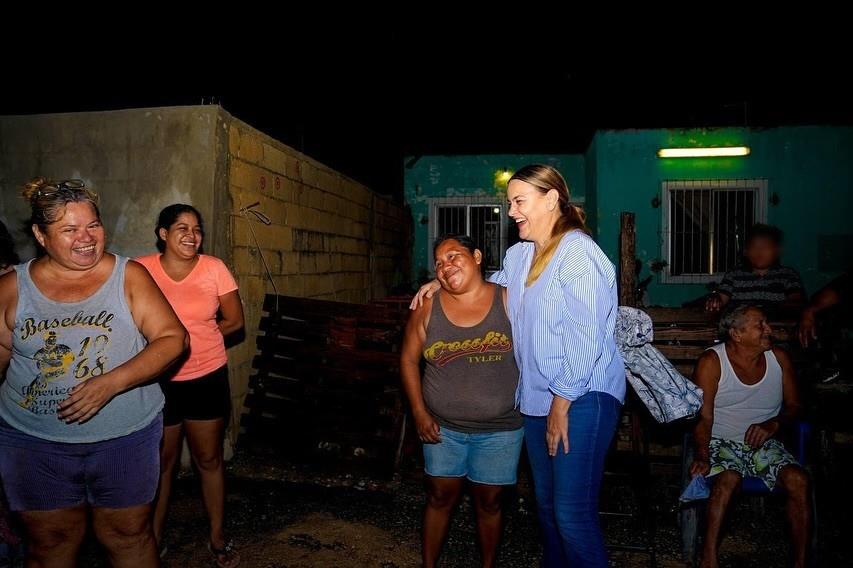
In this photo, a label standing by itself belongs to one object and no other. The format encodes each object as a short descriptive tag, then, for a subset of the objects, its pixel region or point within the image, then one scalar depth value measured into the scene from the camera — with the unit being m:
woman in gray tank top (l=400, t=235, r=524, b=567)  2.67
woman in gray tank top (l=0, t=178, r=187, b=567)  2.09
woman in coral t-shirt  3.14
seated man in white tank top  3.22
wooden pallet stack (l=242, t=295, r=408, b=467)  4.66
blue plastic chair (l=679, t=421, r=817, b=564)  3.29
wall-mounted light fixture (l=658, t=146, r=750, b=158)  9.35
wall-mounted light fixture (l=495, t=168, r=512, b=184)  11.58
